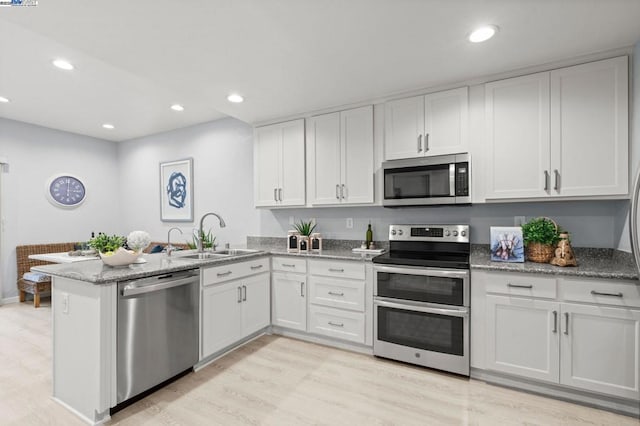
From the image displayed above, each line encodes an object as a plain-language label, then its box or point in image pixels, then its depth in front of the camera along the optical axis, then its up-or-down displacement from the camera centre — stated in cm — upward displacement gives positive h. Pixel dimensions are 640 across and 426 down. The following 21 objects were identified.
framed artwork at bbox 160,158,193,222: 473 +34
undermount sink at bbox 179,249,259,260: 312 -44
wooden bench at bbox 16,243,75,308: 422 -77
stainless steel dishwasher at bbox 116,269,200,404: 195 -82
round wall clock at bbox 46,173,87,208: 482 +36
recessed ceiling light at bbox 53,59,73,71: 277 +137
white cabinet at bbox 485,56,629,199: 216 +59
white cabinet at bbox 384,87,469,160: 264 +78
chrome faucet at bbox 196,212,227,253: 313 -32
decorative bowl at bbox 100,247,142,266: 217 -32
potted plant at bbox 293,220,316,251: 340 -24
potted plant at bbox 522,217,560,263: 233 -20
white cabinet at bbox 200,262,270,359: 257 -91
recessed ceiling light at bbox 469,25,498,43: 193 +115
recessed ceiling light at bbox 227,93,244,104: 296 +113
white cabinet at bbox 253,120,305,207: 343 +55
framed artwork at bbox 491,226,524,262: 239 -27
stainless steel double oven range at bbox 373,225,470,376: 235 -77
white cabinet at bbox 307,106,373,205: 307 +57
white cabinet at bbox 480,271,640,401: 190 -81
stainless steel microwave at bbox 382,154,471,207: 260 +27
